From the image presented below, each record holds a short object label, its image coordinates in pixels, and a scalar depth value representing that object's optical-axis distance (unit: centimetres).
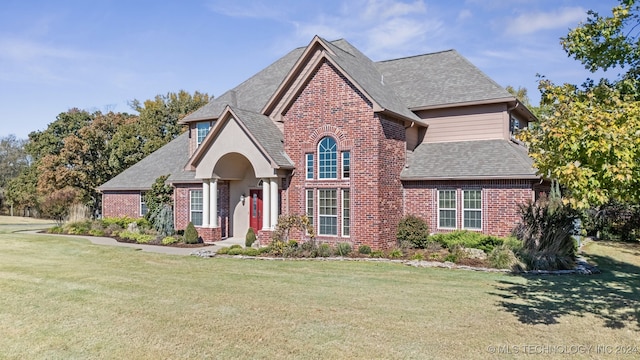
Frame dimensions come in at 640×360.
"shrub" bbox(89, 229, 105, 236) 2558
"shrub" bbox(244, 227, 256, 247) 1968
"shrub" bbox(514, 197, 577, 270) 1456
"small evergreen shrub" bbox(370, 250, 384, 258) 1684
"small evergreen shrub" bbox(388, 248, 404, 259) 1666
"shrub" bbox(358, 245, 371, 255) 1730
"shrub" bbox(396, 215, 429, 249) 1848
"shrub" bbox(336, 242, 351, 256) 1726
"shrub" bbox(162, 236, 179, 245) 2112
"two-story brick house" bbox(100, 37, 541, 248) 1803
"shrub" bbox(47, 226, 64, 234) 2778
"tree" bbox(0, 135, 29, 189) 7338
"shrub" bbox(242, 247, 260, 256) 1756
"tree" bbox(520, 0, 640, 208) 695
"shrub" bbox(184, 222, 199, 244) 2104
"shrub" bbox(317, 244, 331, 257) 1717
